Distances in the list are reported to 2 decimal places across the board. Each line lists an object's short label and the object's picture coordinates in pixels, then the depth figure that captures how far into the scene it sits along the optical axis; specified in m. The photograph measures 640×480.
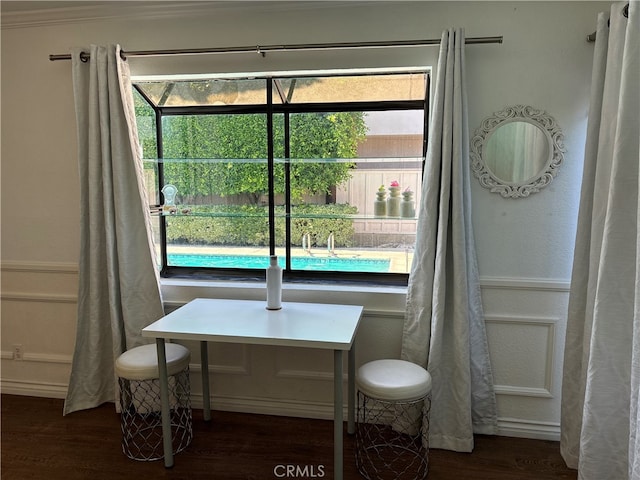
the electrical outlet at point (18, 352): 2.88
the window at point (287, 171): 2.60
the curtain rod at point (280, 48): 2.19
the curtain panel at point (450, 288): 2.16
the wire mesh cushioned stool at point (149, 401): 2.17
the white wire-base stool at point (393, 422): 1.95
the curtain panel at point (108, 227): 2.43
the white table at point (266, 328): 1.86
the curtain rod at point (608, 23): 1.78
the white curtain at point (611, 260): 1.63
